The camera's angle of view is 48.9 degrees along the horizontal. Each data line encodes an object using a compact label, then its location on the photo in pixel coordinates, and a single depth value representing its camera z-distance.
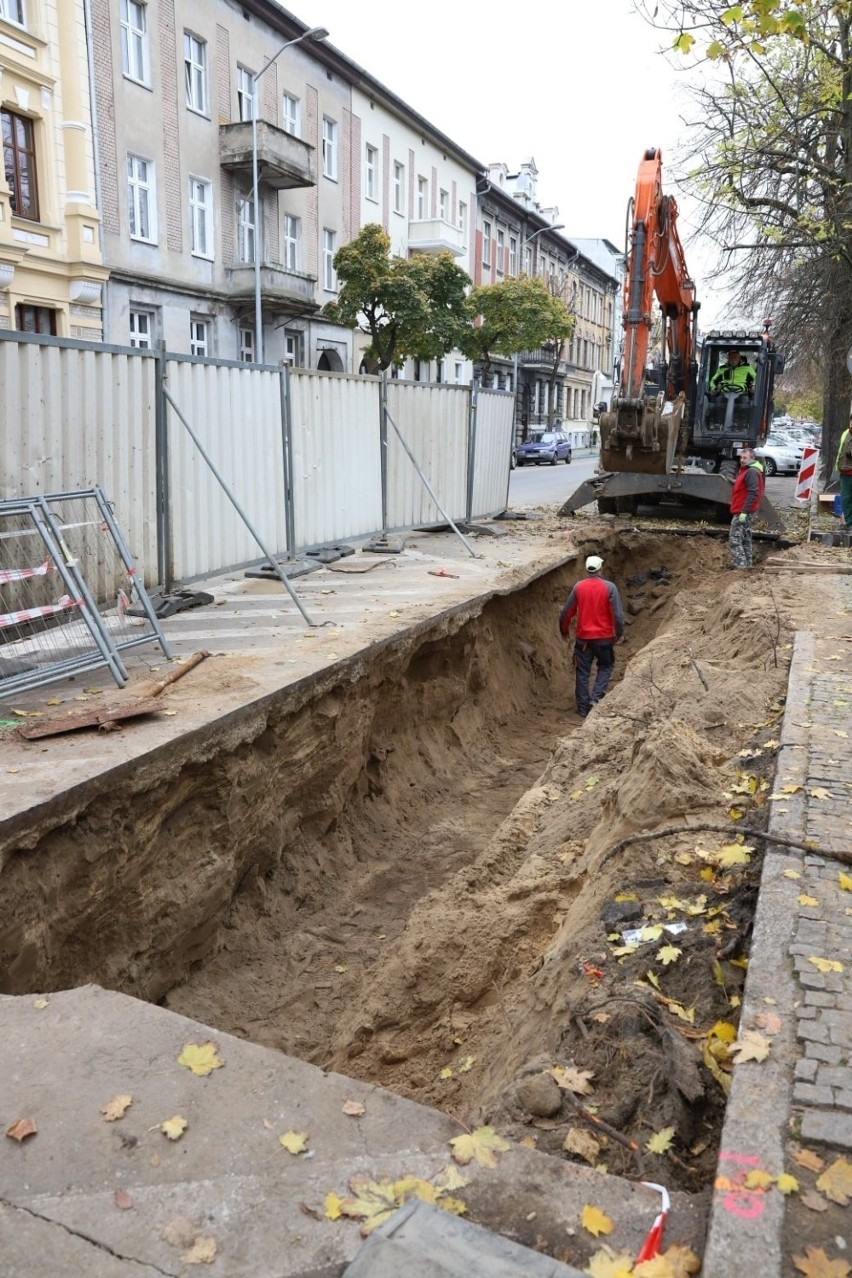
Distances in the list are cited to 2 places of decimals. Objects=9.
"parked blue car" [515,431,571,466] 38.94
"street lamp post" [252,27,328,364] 22.53
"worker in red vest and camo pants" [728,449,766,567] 11.81
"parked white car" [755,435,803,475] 31.80
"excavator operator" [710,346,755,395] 17.56
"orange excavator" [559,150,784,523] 12.98
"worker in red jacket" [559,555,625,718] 9.86
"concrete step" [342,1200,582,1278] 2.05
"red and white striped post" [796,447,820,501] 15.77
